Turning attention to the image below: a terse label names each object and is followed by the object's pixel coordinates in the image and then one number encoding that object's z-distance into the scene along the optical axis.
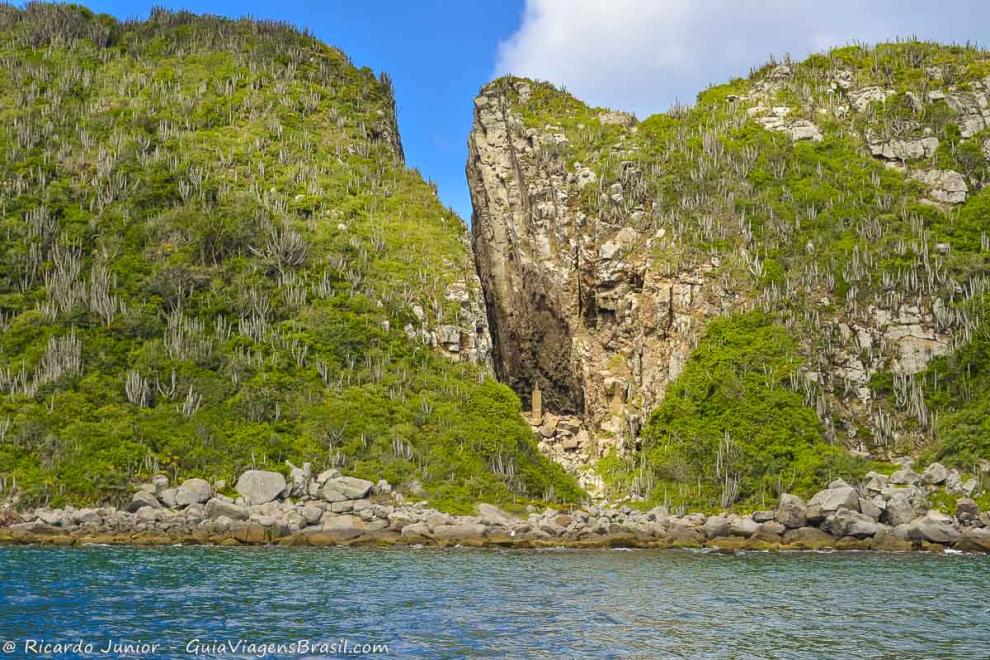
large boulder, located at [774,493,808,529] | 41.78
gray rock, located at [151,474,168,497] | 42.09
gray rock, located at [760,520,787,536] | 41.25
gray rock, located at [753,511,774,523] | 42.81
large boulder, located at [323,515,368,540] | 39.09
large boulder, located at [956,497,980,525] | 41.19
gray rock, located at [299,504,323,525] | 40.53
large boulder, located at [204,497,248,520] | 40.31
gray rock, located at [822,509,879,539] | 40.41
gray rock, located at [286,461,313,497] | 43.94
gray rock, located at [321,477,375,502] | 43.50
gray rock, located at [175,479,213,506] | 41.31
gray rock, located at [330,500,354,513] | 42.41
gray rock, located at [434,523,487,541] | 39.53
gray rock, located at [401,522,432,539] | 39.31
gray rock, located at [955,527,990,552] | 38.22
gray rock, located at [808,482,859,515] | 41.84
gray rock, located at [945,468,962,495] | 44.00
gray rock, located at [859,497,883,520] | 42.28
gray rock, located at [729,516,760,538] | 41.44
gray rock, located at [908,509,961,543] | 39.50
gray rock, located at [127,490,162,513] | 40.72
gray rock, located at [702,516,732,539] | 41.81
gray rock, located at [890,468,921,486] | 45.38
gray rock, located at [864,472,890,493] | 44.94
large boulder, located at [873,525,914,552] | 39.25
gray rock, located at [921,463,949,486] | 44.97
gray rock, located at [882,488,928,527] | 42.12
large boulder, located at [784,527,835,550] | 39.69
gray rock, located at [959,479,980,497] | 43.28
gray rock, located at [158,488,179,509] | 41.25
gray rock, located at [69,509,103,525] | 38.47
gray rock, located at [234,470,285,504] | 42.91
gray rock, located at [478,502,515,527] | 42.22
